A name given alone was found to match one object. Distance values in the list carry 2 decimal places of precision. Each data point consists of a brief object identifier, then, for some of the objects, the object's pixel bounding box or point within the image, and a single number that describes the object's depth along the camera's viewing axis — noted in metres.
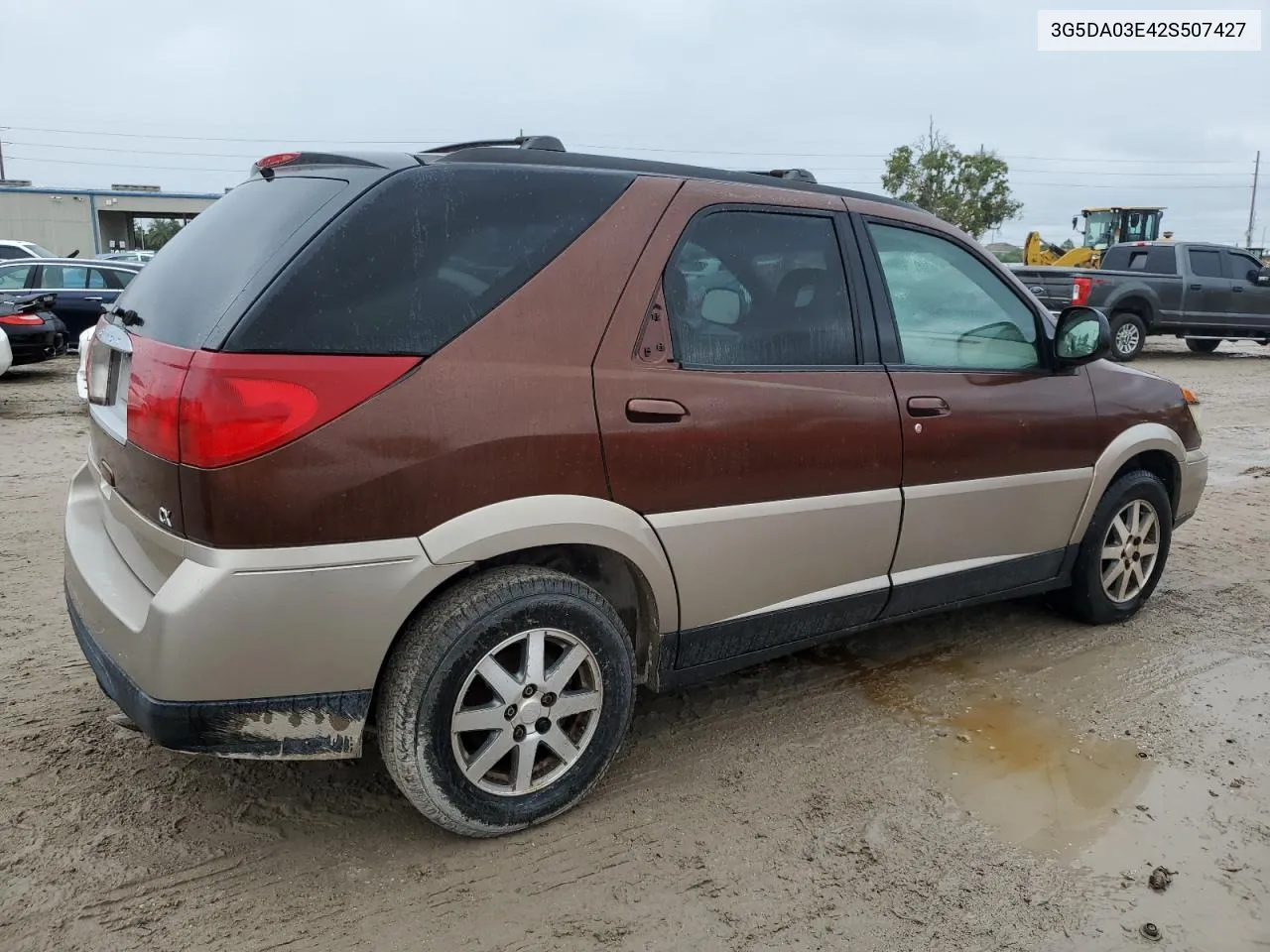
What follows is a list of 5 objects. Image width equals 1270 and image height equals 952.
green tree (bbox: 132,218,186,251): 68.60
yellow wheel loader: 26.02
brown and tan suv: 2.26
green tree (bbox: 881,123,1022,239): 44.09
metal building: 43.28
